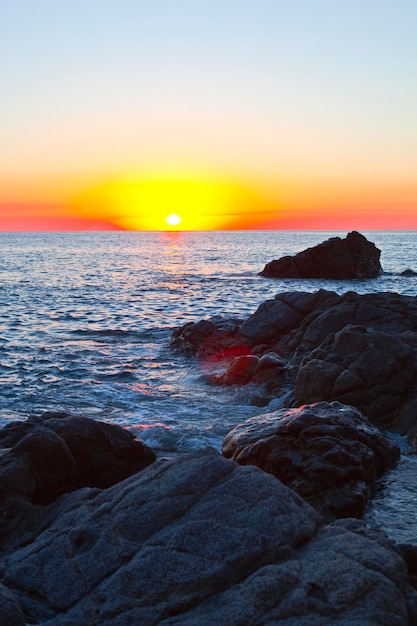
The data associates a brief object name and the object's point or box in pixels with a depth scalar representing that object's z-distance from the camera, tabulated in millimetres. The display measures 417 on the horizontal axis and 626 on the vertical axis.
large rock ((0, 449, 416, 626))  4910
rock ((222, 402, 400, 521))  8562
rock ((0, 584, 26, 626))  5180
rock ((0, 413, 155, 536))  7925
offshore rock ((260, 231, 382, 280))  53250
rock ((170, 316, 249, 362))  20734
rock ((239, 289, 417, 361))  18219
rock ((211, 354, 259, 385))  16391
